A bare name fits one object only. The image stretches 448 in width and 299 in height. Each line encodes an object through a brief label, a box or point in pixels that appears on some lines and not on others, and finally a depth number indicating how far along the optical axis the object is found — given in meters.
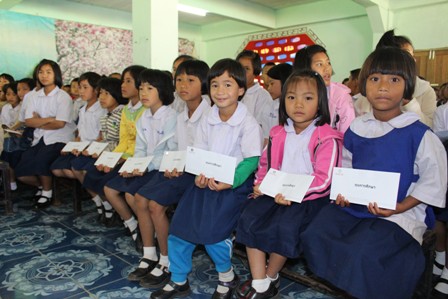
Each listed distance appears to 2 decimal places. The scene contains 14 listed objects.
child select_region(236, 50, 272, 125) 2.89
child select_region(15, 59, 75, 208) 3.26
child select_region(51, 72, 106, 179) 3.04
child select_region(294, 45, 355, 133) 2.01
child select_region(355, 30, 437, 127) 2.16
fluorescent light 6.65
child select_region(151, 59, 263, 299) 1.70
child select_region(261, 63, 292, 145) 2.83
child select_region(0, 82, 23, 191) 3.54
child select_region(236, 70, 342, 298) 1.52
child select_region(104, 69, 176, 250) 2.34
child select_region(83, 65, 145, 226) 2.60
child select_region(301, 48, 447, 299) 1.25
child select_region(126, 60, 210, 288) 1.97
